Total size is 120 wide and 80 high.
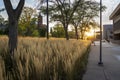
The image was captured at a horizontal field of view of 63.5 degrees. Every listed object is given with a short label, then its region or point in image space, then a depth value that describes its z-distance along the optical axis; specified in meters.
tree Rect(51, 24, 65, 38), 22.54
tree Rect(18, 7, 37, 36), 20.71
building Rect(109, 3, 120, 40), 21.96
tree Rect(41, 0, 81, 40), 9.64
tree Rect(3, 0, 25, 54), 3.23
